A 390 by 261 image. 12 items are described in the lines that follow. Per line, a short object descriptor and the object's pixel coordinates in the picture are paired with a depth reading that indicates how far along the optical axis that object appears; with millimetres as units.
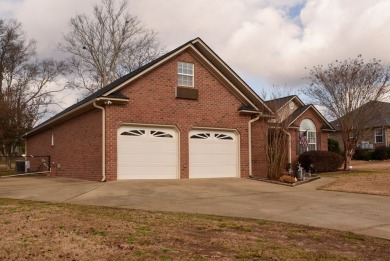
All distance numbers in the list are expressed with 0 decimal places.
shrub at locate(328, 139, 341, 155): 37219
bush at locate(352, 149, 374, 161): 40781
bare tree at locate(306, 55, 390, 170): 26062
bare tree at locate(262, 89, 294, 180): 19297
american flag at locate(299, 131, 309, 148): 30214
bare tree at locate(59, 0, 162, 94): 43312
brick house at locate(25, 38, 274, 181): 16922
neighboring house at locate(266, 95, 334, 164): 29719
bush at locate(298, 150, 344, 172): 25656
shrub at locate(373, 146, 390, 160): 39469
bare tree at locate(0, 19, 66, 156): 35375
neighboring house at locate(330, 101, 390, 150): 41562
